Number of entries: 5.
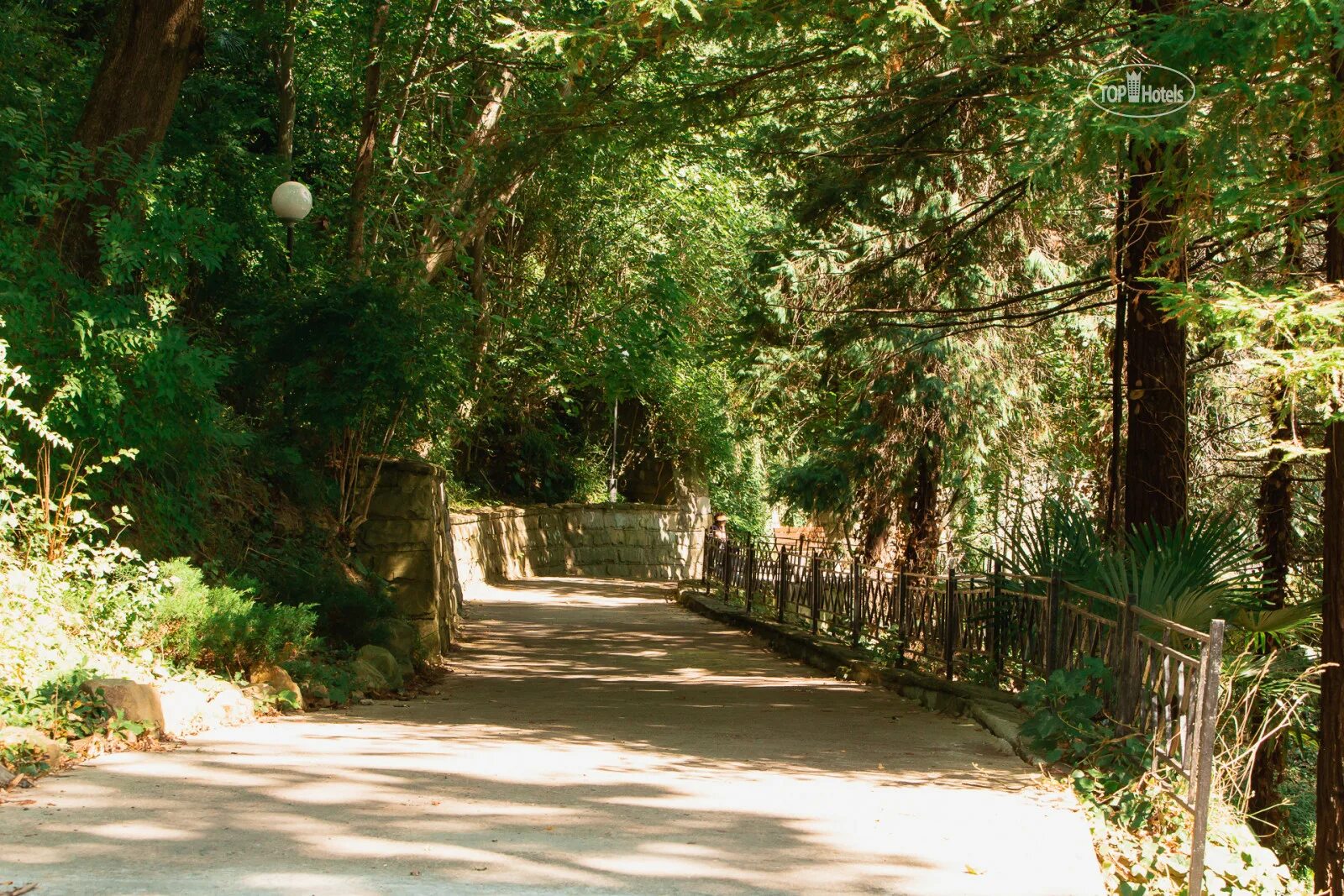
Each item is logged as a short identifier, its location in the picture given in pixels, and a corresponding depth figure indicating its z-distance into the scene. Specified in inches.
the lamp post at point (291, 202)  461.7
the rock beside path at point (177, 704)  273.6
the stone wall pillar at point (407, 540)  530.0
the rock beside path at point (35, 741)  237.0
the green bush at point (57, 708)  255.3
